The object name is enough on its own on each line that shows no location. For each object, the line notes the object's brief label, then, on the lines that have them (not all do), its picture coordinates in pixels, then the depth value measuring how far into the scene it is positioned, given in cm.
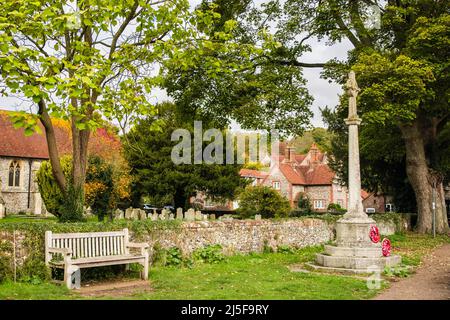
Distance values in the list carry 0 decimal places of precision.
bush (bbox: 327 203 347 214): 4647
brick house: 5816
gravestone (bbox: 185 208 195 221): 2298
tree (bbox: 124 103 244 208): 3966
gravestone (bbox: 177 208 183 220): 2339
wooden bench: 951
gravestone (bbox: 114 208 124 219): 2842
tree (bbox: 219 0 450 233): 2003
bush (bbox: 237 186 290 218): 2853
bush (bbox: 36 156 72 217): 2641
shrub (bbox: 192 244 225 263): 1366
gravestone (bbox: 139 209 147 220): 2578
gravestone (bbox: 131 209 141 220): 2674
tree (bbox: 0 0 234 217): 930
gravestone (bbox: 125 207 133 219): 2808
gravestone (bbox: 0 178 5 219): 3869
